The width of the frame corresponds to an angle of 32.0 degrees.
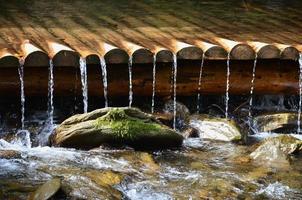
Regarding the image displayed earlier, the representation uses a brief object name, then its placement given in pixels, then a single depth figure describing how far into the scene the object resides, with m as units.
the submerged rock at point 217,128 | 6.26
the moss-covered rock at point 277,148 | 5.63
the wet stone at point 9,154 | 5.30
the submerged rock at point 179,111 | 6.70
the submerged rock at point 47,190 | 4.20
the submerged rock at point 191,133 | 6.36
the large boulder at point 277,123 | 6.71
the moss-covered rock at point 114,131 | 5.72
